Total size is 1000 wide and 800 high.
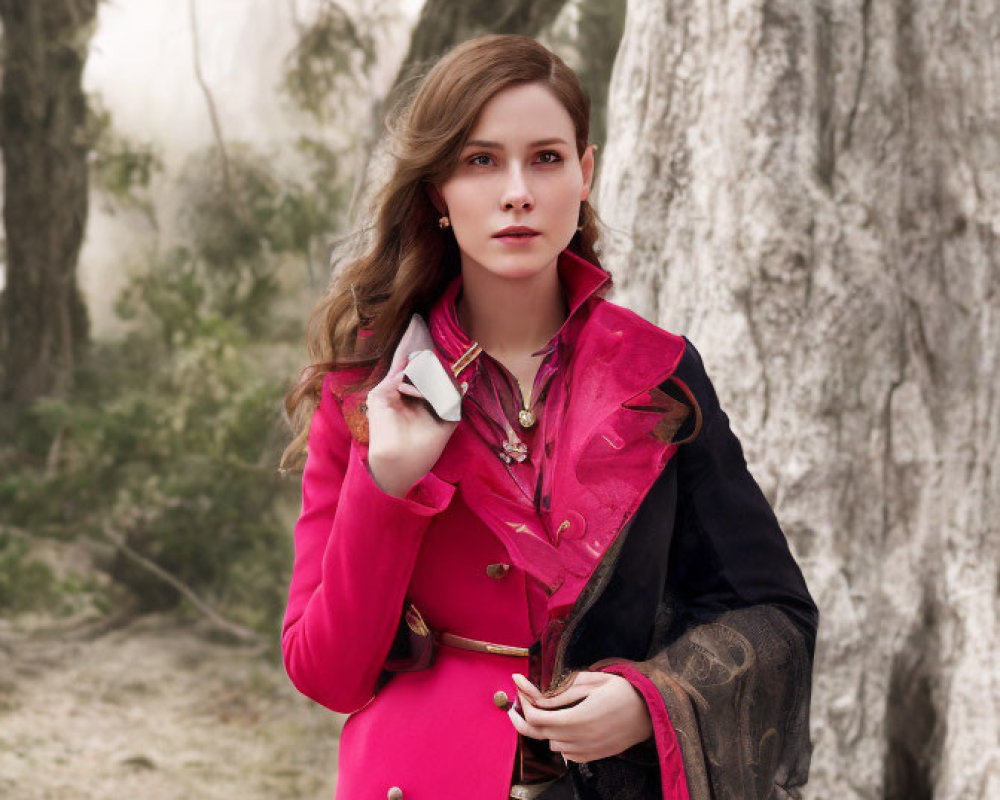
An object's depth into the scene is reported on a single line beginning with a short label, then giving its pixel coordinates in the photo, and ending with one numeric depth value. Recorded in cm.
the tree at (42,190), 676
